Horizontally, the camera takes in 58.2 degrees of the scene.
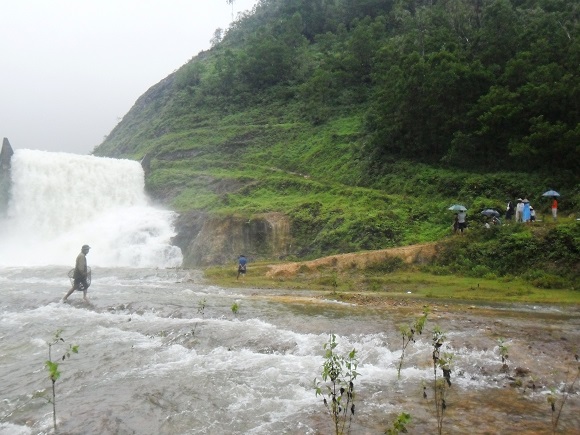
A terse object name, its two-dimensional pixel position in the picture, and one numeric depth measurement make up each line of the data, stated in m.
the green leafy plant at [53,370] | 6.43
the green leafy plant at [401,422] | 5.04
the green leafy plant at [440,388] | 6.53
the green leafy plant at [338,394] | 5.99
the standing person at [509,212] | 22.94
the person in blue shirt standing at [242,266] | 21.99
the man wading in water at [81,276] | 15.98
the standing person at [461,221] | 21.91
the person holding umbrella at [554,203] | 21.69
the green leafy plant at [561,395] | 6.79
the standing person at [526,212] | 21.72
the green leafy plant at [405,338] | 8.33
